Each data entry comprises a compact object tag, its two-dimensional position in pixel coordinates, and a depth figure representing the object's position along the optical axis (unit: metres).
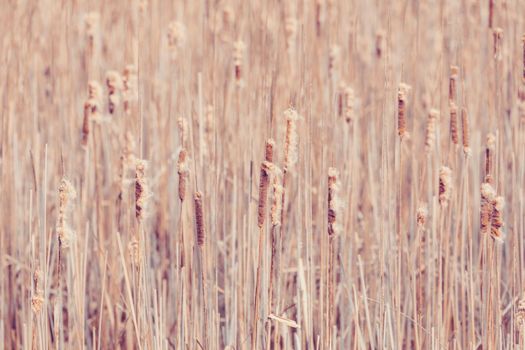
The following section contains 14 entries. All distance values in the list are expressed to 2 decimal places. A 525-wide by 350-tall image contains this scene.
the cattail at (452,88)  6.43
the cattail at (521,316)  6.20
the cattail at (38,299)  6.15
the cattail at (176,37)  7.08
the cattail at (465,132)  6.31
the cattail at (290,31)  7.22
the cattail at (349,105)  6.59
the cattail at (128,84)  6.74
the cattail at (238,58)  6.74
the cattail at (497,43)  6.53
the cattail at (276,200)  6.03
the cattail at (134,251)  6.15
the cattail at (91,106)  6.60
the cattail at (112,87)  6.80
